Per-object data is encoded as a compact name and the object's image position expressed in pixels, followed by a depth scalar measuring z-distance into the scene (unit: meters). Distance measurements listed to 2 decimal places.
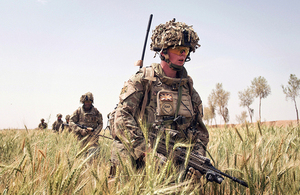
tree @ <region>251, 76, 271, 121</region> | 33.03
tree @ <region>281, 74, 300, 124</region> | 26.03
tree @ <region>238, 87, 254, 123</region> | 34.50
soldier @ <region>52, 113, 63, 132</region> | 14.87
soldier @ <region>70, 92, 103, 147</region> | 7.09
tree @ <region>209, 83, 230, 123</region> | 34.91
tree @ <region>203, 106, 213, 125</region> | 34.83
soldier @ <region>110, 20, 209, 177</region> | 2.40
